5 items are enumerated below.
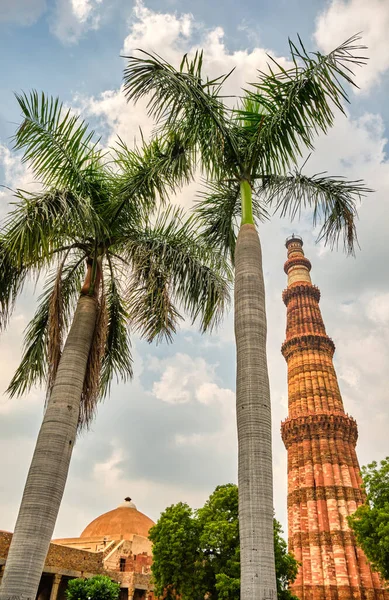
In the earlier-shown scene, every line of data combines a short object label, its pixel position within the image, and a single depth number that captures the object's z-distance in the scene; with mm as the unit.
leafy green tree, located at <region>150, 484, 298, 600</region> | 18594
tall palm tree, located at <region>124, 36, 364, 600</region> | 4344
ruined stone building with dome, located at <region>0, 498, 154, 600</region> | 21594
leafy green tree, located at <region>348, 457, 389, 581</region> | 16172
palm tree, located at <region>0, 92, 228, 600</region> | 5945
